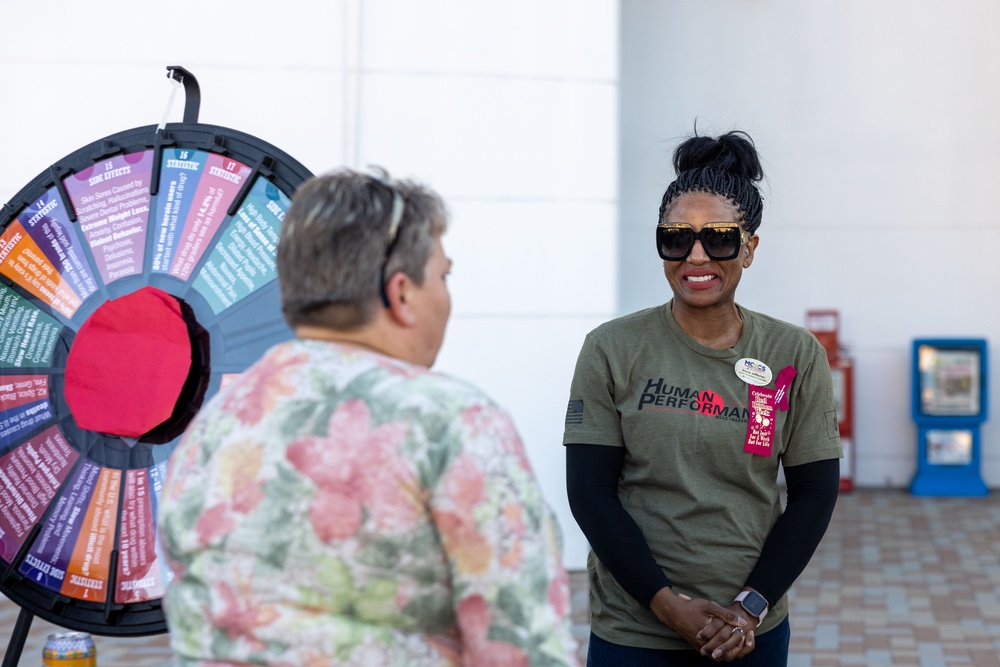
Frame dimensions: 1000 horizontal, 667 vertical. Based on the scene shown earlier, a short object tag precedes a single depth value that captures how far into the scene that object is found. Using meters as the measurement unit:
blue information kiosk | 9.41
